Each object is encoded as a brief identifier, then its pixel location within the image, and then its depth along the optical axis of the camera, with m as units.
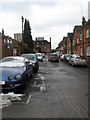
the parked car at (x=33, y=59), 10.20
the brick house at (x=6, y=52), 22.15
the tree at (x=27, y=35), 47.16
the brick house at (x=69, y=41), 35.32
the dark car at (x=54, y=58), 22.26
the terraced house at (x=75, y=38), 26.60
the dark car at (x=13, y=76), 4.86
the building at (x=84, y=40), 19.93
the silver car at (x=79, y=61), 14.24
